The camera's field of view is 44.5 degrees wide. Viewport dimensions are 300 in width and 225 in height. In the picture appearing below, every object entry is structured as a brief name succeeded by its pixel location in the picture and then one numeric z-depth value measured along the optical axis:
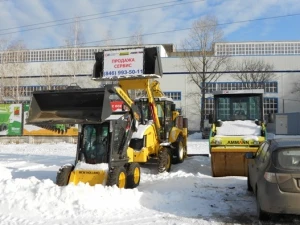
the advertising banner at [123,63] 12.21
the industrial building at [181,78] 49.62
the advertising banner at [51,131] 29.84
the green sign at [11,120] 30.03
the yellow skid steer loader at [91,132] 9.21
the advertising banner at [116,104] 25.37
